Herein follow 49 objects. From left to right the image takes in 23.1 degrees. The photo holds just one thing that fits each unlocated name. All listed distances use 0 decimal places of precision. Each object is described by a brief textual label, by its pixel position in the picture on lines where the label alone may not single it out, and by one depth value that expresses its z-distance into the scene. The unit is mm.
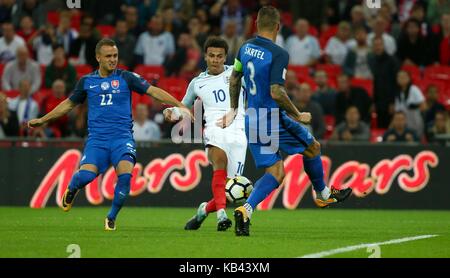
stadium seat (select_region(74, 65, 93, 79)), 21422
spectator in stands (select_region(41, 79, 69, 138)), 19578
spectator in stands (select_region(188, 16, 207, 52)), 22266
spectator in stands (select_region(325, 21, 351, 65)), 22422
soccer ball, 12617
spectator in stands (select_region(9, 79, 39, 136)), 19588
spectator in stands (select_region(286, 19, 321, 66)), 21969
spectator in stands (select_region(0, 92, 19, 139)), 19344
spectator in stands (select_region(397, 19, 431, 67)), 22031
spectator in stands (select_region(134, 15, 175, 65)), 22203
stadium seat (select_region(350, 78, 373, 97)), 21328
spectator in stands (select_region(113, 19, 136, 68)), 21891
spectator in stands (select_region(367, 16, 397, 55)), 22125
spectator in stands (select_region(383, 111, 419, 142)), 19328
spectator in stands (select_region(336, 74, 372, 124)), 20281
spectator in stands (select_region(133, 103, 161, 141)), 19672
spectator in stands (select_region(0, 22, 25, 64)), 21438
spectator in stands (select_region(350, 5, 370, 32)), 22547
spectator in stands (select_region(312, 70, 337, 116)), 20544
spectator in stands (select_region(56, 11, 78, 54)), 21875
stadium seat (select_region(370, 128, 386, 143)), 19484
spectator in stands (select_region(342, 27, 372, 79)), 21656
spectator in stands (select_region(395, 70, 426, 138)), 20250
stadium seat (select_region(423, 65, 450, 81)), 21844
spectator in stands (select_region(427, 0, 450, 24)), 22969
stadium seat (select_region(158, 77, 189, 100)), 20656
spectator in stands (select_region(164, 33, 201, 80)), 21641
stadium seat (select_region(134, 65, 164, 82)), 21422
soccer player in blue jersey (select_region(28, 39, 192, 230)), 12648
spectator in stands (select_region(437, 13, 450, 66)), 22109
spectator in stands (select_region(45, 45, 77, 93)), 20438
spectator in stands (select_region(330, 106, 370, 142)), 19469
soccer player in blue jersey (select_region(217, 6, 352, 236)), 11430
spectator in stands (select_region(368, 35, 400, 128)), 20594
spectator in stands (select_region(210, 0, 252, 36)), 22719
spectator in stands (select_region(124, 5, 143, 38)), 22625
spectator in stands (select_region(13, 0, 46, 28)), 22859
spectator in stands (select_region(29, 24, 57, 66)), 21727
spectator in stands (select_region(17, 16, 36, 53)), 22109
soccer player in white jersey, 12805
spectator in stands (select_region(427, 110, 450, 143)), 19647
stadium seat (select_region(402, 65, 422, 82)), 21880
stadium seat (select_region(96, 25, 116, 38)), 22892
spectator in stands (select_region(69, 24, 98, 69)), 21766
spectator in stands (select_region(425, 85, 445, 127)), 20188
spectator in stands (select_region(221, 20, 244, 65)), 21453
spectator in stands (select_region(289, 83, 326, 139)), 19562
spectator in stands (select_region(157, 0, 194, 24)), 23062
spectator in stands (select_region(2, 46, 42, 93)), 20672
